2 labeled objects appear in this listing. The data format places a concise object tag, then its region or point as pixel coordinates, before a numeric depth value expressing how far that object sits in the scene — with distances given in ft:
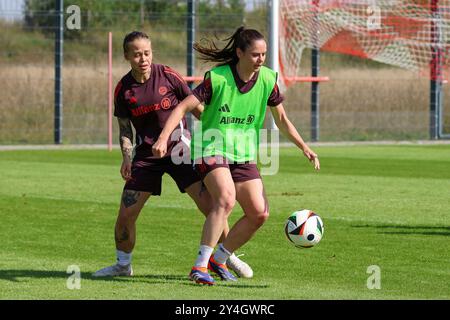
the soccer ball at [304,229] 62.75
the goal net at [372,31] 157.69
